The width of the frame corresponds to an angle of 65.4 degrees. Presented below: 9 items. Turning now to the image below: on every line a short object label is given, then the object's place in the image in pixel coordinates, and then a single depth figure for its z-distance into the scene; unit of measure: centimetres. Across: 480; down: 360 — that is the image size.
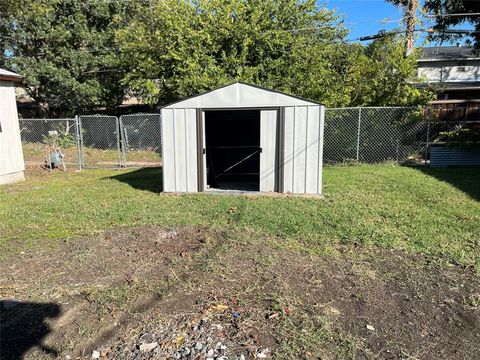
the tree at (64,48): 1549
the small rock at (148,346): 278
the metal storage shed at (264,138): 755
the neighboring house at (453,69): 2180
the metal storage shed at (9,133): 980
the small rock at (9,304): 343
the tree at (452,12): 1505
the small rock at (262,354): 269
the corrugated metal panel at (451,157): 1159
